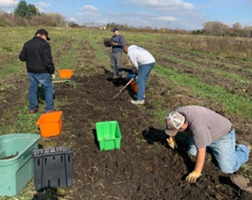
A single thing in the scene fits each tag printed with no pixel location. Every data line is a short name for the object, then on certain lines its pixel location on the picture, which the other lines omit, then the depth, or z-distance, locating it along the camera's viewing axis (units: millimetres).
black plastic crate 3260
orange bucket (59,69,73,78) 9742
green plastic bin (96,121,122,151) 4309
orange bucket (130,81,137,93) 7873
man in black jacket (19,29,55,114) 5457
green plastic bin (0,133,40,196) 3059
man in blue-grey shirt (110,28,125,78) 9547
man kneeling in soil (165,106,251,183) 3372
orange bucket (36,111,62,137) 4836
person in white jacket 6609
